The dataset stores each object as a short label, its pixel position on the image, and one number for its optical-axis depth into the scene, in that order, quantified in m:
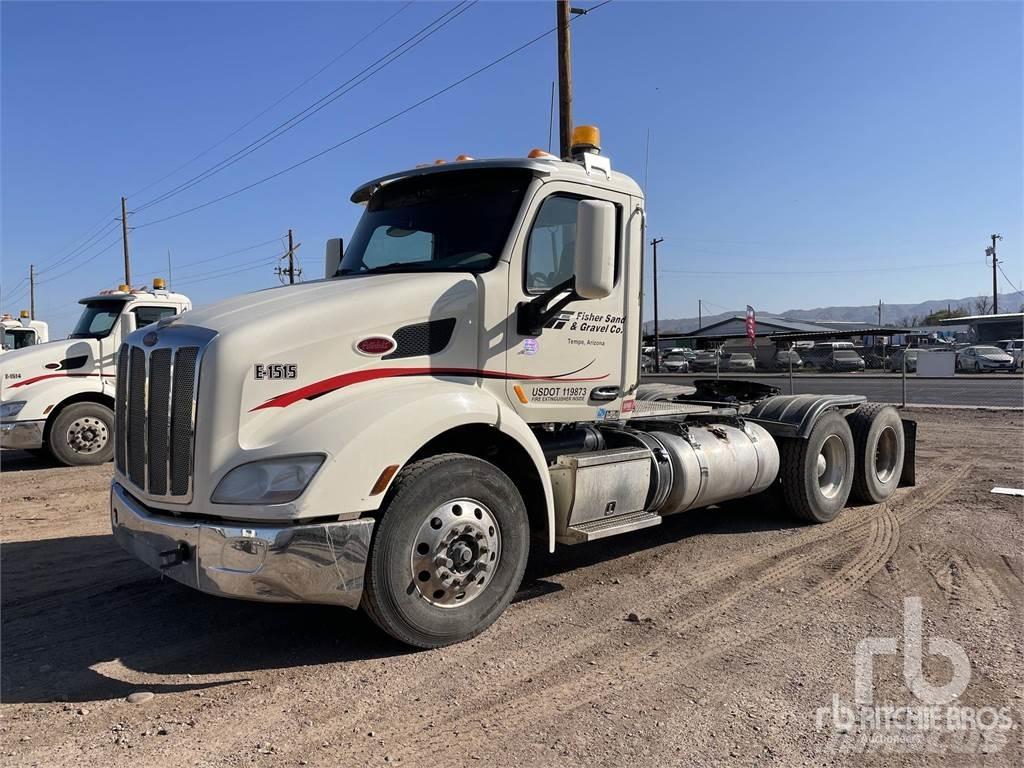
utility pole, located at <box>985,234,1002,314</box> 80.12
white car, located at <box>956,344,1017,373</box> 38.34
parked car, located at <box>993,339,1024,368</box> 39.12
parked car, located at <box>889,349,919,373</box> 41.56
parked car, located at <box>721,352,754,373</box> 46.88
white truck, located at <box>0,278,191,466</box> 10.23
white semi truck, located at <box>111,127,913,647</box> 3.64
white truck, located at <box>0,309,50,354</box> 15.77
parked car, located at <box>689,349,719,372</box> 49.03
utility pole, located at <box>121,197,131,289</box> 38.44
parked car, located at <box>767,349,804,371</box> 47.47
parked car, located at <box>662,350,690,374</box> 50.88
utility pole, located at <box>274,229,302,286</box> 45.03
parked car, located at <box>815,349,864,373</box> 44.69
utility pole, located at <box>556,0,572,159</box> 13.34
